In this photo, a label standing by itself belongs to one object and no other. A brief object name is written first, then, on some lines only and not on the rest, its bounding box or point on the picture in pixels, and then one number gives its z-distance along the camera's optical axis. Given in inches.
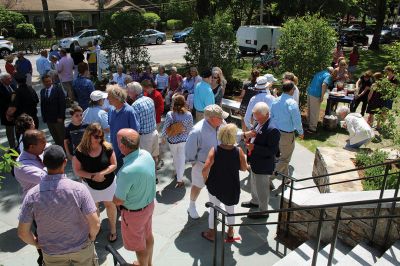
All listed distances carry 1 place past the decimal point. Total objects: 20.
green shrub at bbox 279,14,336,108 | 385.4
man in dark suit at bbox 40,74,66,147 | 275.6
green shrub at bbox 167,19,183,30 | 1750.7
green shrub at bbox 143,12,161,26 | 1636.2
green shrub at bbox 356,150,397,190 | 214.4
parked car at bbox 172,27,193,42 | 1341.0
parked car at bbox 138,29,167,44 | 1273.4
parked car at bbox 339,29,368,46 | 1275.8
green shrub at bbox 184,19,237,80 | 479.2
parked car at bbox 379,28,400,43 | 1357.0
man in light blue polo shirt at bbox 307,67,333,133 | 357.7
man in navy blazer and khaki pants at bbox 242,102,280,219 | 205.6
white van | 936.9
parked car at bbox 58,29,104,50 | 1080.2
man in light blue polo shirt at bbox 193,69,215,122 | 282.4
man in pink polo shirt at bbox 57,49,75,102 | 427.2
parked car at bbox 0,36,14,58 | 943.7
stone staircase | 155.8
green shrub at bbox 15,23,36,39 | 1237.7
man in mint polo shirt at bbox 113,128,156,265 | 150.1
